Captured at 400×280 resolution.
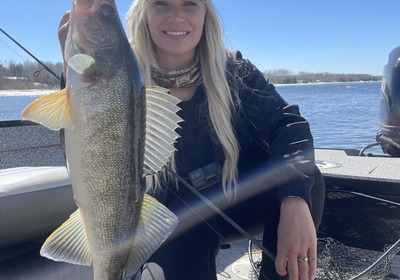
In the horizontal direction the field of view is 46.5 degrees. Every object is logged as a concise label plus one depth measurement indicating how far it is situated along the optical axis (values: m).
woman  2.24
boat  2.18
